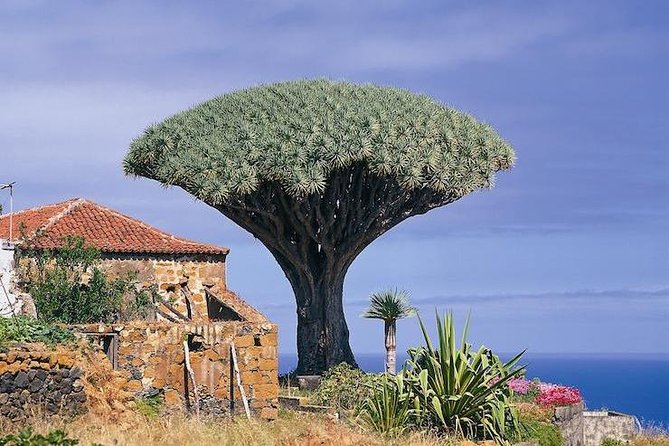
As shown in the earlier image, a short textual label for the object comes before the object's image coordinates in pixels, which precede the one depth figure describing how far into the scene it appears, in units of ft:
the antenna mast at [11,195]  83.83
